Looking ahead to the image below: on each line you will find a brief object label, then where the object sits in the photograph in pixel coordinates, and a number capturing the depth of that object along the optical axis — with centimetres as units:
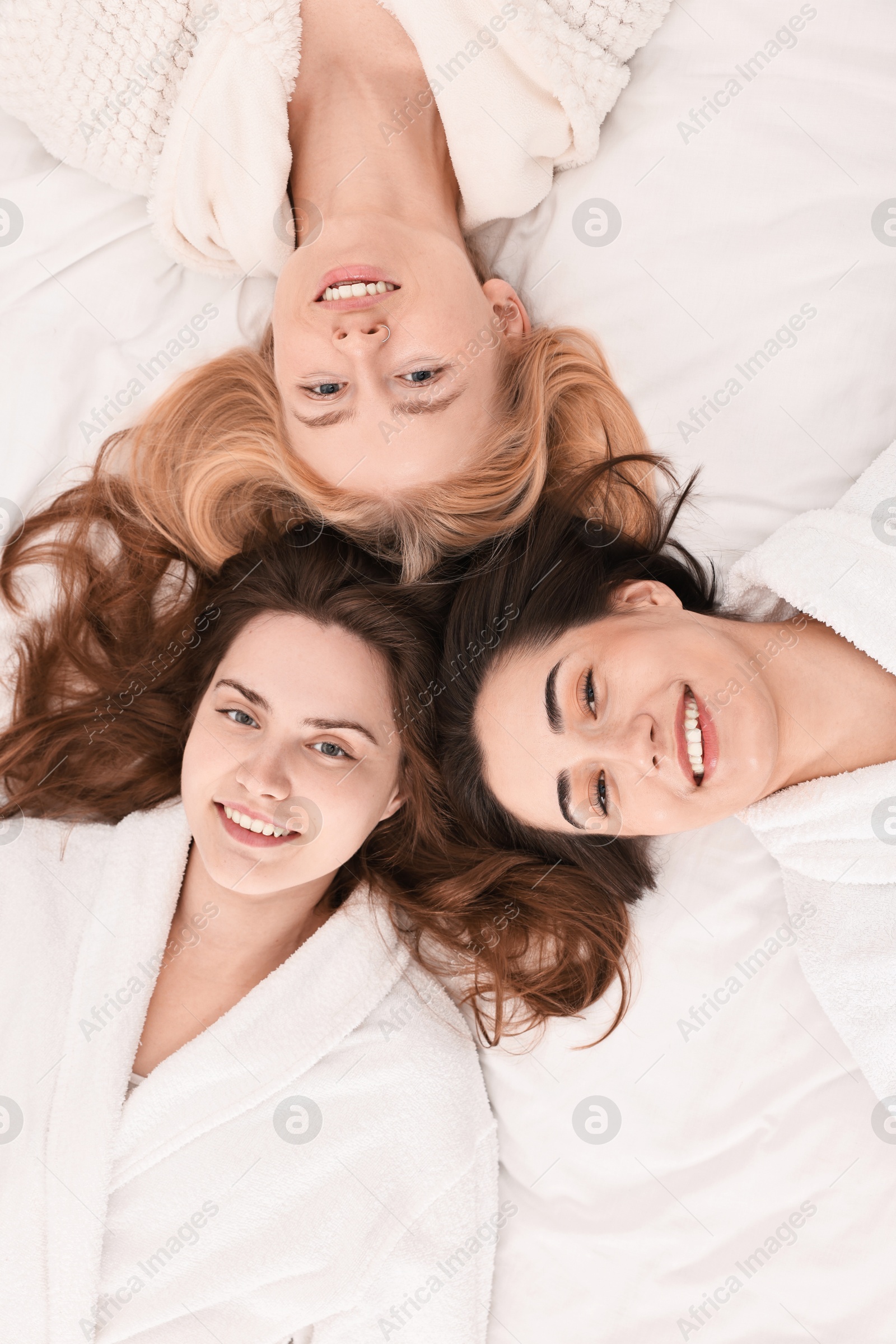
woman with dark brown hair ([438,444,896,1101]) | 183
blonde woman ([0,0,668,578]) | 207
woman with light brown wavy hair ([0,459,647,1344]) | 209
